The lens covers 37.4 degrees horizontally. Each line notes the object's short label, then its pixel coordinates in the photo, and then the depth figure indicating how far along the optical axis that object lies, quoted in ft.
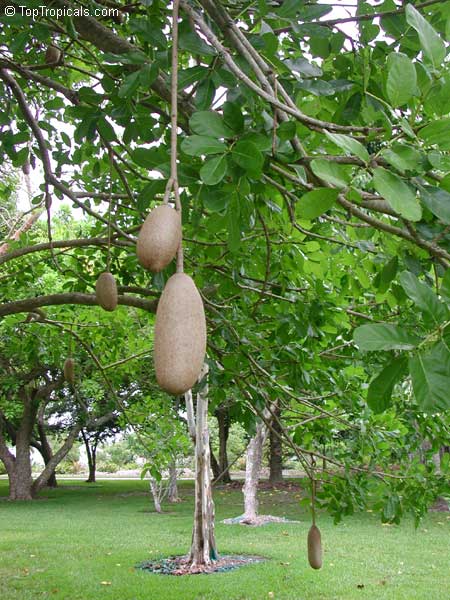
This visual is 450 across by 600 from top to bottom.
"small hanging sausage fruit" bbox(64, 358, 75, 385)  10.74
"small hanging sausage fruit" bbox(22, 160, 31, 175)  11.50
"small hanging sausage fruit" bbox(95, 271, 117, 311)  6.40
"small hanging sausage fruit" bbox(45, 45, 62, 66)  9.27
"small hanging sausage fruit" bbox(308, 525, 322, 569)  7.86
